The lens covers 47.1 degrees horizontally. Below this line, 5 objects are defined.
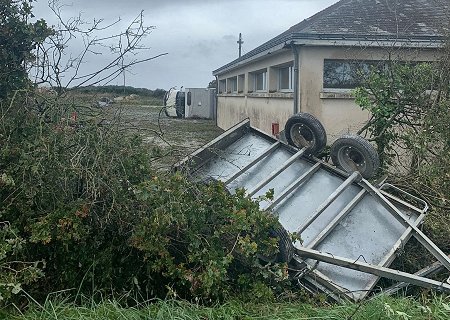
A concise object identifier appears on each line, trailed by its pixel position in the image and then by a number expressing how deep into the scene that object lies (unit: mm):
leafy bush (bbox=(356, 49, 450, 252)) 7407
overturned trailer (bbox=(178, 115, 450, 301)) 5055
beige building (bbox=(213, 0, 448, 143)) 12227
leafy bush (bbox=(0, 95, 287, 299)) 4555
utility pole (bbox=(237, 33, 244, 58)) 49131
